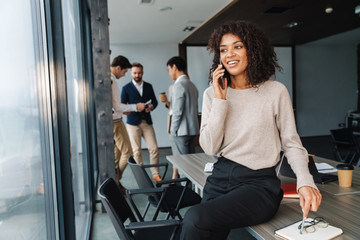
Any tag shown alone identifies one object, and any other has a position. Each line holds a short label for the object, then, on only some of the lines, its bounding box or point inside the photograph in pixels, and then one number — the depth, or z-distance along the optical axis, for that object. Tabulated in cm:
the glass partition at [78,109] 240
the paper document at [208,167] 217
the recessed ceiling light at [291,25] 631
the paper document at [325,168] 206
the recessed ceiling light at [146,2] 470
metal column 337
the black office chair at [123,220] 145
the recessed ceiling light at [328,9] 524
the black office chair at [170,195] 223
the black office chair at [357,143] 381
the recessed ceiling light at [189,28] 650
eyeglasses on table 115
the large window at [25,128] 87
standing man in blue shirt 462
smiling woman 122
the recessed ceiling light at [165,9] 510
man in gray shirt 380
